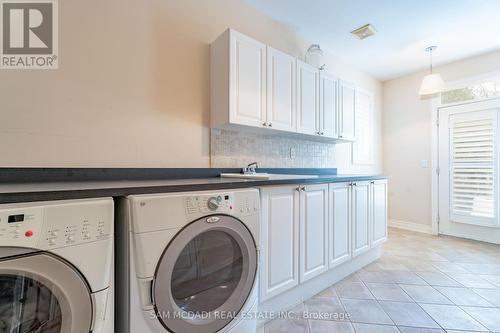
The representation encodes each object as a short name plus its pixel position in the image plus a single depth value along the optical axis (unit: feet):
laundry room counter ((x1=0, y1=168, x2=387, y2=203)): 2.49
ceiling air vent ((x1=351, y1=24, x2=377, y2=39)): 7.96
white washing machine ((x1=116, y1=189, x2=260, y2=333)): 2.93
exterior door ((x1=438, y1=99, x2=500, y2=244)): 9.49
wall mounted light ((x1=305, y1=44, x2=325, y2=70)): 8.23
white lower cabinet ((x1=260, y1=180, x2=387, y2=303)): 4.70
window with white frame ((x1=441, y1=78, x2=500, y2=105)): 9.57
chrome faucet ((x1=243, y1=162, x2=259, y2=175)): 6.64
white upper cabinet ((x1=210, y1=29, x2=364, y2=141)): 5.67
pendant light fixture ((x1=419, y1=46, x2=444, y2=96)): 9.24
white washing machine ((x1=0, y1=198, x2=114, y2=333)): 2.16
